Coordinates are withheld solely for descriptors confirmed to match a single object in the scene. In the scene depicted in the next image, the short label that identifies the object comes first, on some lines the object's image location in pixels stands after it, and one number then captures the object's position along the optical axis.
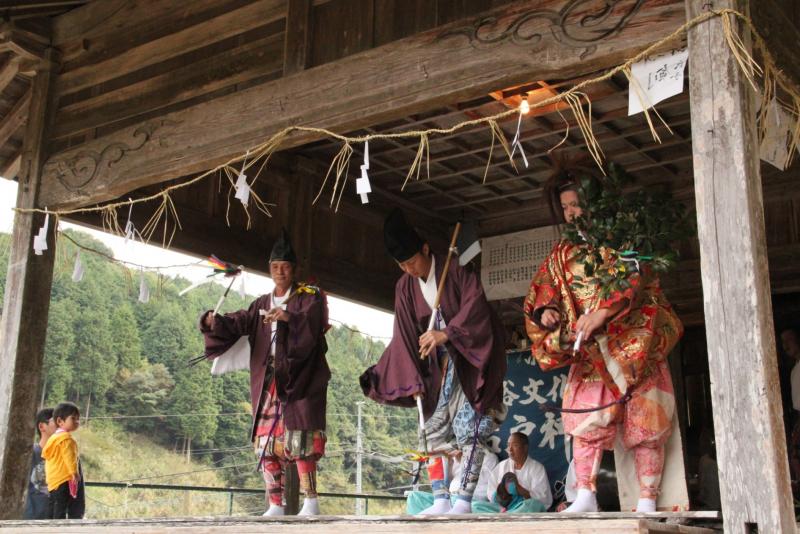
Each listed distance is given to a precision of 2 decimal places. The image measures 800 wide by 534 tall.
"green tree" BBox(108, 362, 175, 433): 22.19
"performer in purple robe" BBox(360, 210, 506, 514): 4.99
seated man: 6.99
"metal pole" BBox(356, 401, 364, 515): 19.21
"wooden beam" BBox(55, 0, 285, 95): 5.85
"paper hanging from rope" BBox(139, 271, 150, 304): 6.57
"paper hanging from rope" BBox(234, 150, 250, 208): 5.29
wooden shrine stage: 3.33
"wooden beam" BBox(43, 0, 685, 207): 4.20
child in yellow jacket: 6.43
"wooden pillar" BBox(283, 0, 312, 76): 5.43
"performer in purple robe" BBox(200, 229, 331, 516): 5.83
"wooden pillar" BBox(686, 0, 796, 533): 3.22
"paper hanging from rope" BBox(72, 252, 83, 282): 6.36
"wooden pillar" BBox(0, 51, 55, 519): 6.03
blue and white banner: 7.69
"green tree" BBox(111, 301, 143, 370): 22.38
